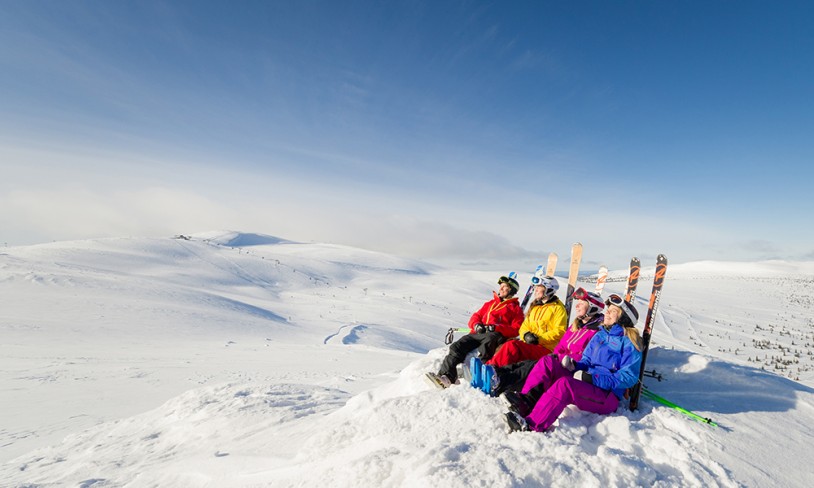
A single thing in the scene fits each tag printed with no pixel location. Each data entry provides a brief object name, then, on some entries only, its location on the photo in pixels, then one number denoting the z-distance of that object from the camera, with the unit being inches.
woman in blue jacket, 152.7
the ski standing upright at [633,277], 293.0
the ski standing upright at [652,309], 180.5
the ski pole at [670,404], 162.9
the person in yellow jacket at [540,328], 213.2
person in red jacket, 230.7
